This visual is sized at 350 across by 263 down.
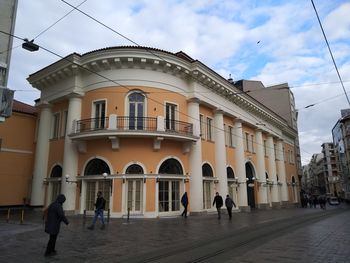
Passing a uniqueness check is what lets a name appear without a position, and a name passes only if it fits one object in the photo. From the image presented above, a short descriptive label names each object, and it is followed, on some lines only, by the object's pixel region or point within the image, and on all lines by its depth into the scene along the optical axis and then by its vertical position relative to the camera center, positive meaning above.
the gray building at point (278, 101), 49.84 +15.35
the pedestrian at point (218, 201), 19.56 -0.01
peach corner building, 20.02 +4.54
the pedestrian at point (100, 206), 14.38 -0.22
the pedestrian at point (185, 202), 20.12 -0.06
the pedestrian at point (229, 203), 19.58 -0.17
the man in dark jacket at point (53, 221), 8.66 -0.52
